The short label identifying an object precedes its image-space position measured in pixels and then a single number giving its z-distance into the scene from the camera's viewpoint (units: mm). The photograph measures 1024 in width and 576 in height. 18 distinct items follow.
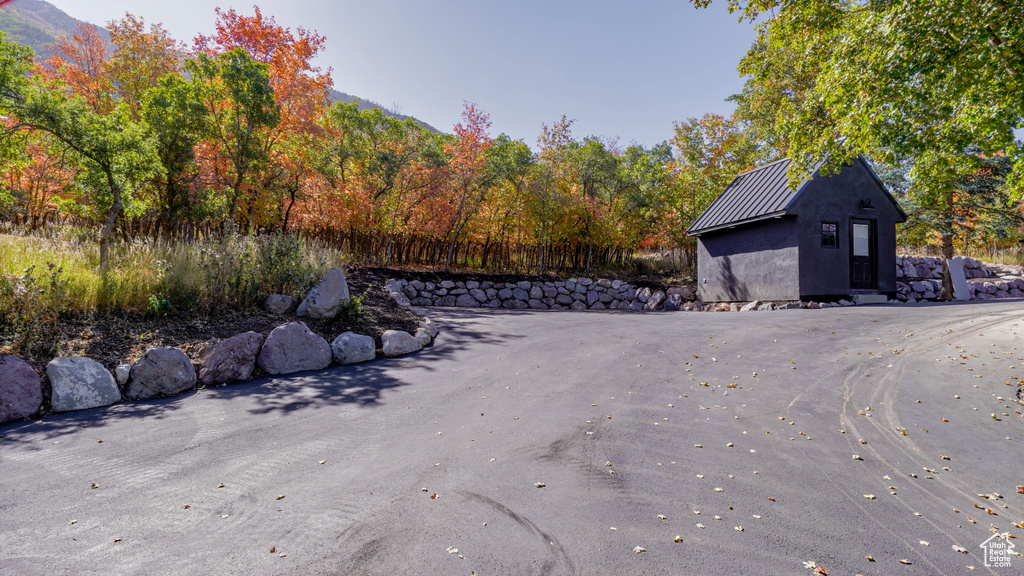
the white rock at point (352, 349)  6148
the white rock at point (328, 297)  7043
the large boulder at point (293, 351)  5547
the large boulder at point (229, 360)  5039
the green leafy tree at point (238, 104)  9422
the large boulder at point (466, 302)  14875
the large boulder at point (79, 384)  4133
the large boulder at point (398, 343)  6660
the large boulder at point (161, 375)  4582
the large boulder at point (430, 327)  7986
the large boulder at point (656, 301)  15930
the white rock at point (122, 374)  4539
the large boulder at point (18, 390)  3846
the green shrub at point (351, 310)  7309
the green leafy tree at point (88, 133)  5535
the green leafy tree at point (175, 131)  8891
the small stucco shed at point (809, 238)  12859
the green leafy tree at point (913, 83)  4945
